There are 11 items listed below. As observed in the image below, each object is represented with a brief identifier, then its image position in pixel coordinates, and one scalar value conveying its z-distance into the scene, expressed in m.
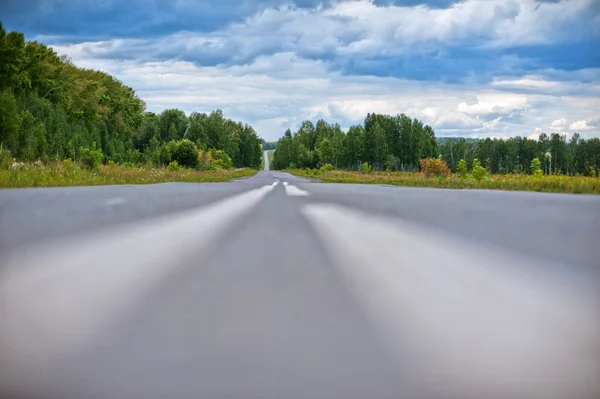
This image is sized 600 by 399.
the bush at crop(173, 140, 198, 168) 66.38
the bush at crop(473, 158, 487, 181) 35.16
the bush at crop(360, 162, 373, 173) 74.50
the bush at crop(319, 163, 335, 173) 87.80
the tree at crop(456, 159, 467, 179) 38.12
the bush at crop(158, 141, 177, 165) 67.25
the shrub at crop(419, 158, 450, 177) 46.17
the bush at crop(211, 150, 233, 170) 89.25
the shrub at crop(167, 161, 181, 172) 55.24
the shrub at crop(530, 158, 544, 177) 31.08
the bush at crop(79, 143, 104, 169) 37.81
